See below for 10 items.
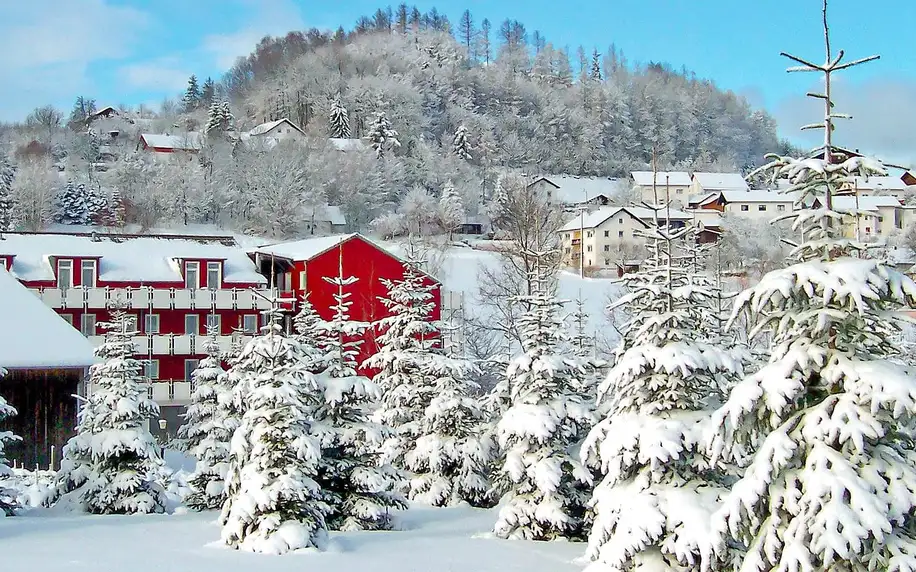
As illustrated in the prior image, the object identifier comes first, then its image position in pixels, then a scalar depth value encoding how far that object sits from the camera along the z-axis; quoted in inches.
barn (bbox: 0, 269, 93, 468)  1109.1
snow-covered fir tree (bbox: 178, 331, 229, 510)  887.7
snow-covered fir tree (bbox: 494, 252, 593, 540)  715.4
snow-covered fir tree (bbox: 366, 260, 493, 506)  919.7
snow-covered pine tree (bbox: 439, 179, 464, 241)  3897.6
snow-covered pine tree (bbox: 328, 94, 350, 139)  5521.7
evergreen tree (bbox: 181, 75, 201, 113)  6994.1
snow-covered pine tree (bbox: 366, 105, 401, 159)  5088.6
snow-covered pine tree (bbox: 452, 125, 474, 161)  5497.0
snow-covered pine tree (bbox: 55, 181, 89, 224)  3612.2
